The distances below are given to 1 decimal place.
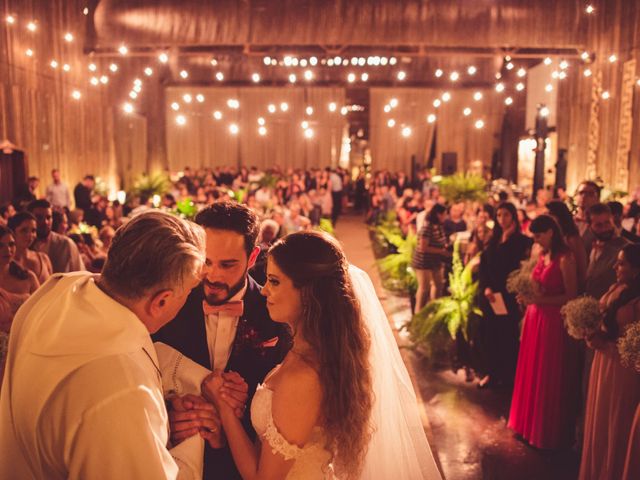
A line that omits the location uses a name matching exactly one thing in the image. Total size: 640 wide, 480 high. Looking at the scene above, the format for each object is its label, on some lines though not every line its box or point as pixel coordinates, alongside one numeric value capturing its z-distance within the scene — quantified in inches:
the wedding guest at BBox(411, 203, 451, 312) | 307.0
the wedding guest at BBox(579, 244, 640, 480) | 137.3
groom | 84.7
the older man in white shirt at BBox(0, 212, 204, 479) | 50.8
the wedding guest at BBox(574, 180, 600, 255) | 220.2
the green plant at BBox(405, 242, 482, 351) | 241.9
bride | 72.2
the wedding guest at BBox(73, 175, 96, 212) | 531.2
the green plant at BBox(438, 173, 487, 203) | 499.5
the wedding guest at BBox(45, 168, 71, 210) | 500.1
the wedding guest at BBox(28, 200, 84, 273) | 214.0
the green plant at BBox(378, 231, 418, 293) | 397.0
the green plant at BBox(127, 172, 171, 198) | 679.7
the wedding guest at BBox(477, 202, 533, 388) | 222.4
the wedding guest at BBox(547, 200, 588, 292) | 182.2
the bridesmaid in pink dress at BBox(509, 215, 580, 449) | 178.1
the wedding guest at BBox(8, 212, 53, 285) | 184.5
